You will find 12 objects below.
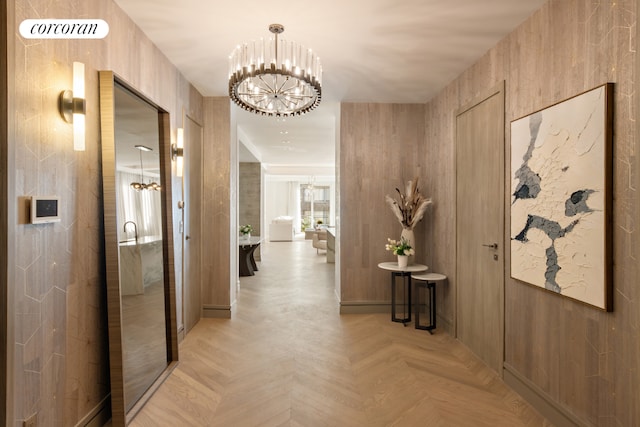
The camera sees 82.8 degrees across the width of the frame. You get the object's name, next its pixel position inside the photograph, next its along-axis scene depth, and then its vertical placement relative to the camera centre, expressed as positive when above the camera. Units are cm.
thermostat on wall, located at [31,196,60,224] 168 -1
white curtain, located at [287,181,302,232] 1599 +23
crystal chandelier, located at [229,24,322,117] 243 +93
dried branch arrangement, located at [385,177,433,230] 442 -2
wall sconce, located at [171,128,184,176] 348 +54
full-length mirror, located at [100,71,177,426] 228 -27
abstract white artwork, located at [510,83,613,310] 196 +4
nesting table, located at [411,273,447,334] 407 -103
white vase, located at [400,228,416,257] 436 -37
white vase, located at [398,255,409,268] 425 -65
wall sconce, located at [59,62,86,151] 190 +54
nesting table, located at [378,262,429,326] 425 -83
